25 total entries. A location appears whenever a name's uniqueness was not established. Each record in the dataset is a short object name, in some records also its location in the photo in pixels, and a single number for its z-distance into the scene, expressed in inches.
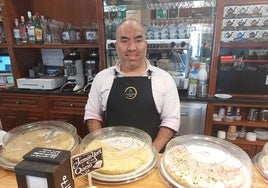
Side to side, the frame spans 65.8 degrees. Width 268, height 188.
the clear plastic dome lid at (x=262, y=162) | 29.7
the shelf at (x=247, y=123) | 76.3
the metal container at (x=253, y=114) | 78.2
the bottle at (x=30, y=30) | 91.1
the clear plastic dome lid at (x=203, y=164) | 27.4
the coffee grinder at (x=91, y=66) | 92.2
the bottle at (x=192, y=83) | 77.4
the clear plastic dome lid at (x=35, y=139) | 33.9
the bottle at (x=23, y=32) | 91.7
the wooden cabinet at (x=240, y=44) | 70.9
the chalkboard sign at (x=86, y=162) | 25.4
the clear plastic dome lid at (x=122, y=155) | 29.5
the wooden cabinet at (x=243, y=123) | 74.3
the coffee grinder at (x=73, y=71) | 92.5
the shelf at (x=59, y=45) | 86.0
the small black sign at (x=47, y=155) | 23.8
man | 57.5
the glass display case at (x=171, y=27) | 80.5
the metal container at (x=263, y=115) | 76.8
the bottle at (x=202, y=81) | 76.9
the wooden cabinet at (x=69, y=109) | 87.8
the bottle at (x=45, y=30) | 93.1
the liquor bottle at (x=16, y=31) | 91.6
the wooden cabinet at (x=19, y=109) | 92.4
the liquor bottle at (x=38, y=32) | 90.8
